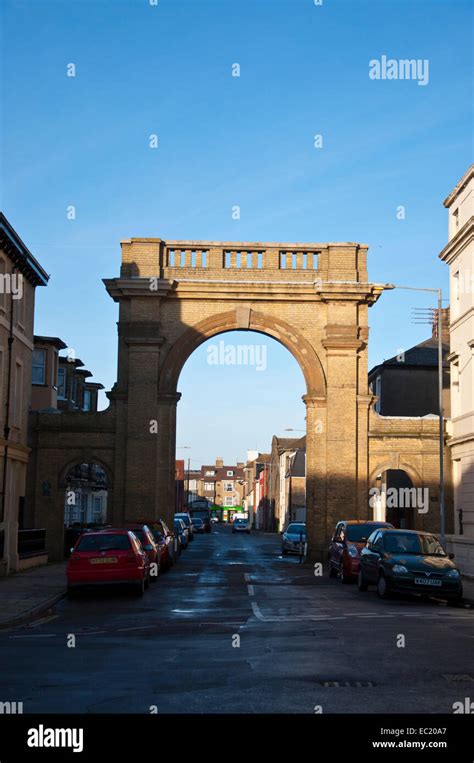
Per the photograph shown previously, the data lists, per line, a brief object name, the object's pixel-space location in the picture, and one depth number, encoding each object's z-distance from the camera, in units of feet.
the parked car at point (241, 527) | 323.78
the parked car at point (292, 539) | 140.77
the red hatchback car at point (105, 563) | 68.39
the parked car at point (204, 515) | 316.15
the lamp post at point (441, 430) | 99.09
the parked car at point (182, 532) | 146.25
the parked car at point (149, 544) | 84.58
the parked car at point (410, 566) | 65.46
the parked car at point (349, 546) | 83.97
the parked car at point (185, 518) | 176.73
